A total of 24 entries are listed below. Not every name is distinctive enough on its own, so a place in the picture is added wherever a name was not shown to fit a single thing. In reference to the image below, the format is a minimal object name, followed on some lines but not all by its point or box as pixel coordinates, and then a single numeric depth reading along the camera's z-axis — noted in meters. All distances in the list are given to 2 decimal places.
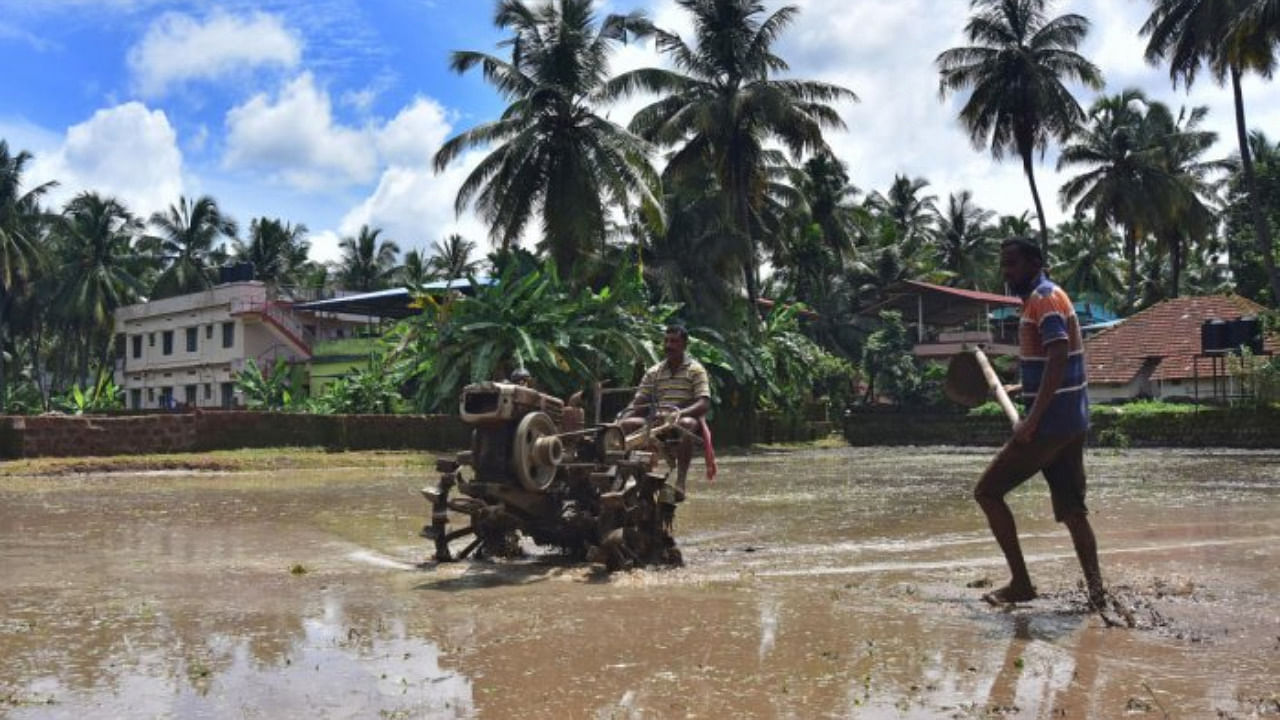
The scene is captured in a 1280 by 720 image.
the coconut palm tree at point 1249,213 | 42.09
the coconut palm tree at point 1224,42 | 27.30
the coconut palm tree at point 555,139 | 30.44
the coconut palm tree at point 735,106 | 35.78
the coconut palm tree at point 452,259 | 67.25
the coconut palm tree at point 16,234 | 49.47
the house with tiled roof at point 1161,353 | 37.47
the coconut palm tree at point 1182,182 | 47.88
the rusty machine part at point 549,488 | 7.39
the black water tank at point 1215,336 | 32.88
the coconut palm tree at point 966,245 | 61.00
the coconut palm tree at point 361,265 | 69.56
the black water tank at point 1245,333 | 32.31
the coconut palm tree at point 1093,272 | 61.10
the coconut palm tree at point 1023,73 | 39.47
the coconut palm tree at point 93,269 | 52.53
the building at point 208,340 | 49.44
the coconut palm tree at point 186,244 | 59.41
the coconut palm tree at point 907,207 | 61.66
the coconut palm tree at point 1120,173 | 47.44
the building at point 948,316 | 46.94
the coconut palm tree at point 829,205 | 49.16
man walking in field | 5.57
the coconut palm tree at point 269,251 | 66.31
